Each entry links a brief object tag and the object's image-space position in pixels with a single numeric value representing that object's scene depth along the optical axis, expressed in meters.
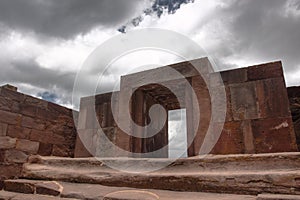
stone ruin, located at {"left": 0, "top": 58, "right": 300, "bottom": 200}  2.33
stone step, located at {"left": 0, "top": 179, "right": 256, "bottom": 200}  2.17
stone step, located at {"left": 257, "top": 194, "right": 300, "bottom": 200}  1.83
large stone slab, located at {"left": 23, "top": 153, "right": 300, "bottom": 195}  2.13
